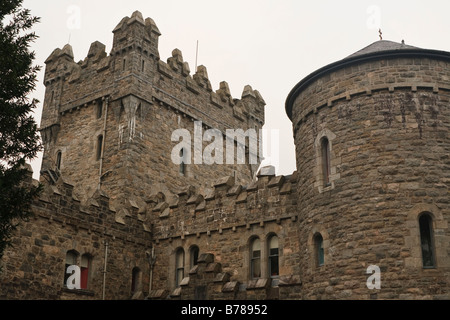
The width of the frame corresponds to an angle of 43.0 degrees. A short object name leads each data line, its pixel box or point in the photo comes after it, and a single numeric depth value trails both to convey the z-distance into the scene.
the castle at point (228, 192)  15.20
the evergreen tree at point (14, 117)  13.16
